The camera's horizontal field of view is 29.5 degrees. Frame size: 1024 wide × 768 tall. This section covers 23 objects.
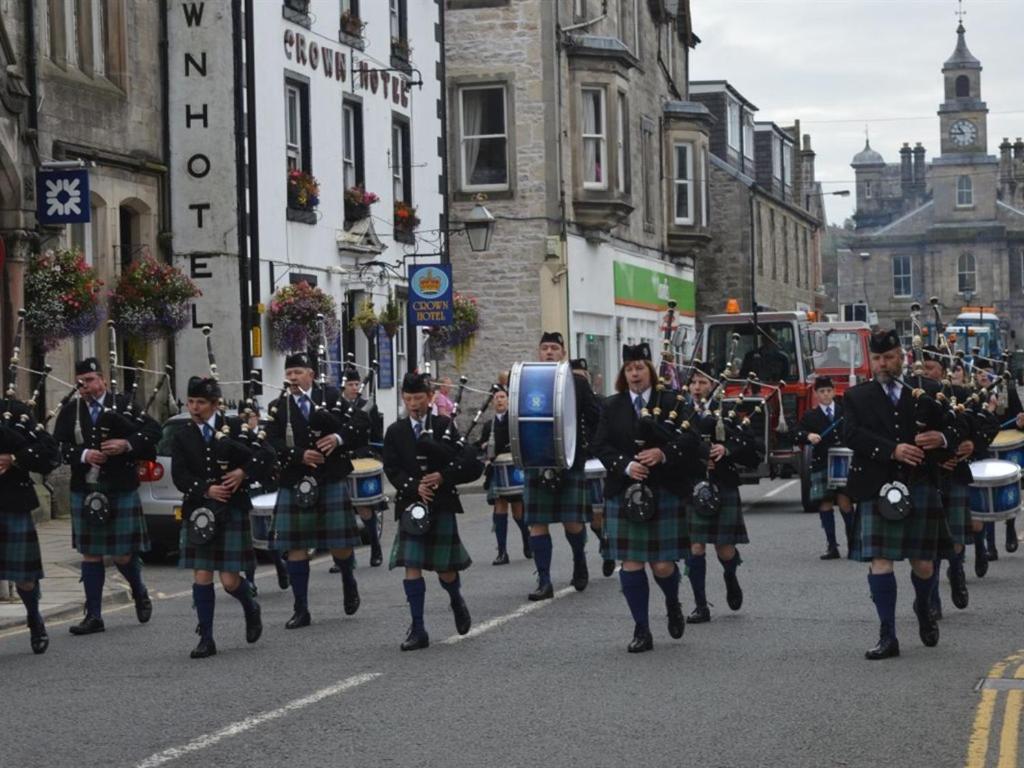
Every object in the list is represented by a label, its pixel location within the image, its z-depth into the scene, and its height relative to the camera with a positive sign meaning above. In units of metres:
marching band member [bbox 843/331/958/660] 10.91 -0.54
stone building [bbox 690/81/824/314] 58.41 +5.40
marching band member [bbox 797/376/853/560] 17.64 -0.54
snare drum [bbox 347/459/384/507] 16.30 -0.73
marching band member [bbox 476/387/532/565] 17.66 -0.94
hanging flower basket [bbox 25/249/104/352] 21.36 +1.18
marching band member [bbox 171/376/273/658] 12.03 -0.52
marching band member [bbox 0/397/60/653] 12.19 -0.66
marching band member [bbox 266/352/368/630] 13.44 -0.57
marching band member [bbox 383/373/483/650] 12.01 -0.54
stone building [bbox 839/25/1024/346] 120.06 +8.04
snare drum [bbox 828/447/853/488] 17.50 -0.75
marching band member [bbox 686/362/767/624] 13.17 -0.97
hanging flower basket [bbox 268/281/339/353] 26.66 +1.15
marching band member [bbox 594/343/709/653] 11.52 -0.56
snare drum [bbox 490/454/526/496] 17.83 -0.79
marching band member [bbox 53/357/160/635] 13.27 -0.52
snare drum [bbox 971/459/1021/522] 14.22 -0.82
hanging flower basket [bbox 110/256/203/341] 23.72 +1.26
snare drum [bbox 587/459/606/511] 16.47 -0.78
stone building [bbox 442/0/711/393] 37.50 +4.54
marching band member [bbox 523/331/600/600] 15.09 -0.84
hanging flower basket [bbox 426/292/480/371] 32.47 +1.09
